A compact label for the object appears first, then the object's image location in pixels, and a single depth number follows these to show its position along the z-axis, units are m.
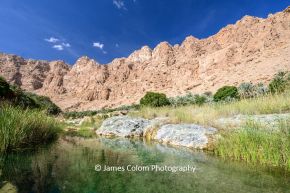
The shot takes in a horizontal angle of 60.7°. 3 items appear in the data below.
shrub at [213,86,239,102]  33.84
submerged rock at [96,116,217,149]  8.65
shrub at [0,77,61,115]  21.53
